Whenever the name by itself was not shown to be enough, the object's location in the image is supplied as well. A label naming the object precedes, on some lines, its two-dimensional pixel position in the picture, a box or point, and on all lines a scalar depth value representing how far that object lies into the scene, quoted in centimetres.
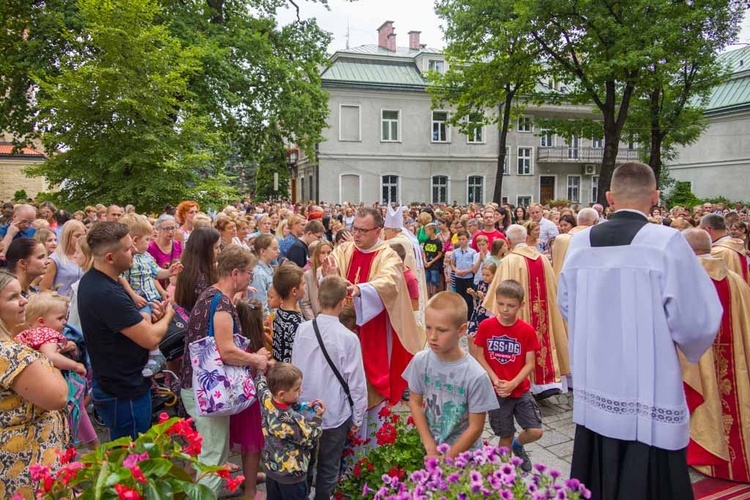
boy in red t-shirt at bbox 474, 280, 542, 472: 427
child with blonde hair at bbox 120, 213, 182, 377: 515
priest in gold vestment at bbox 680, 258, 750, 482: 434
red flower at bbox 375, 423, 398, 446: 356
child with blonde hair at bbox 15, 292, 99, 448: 328
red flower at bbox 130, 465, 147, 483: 187
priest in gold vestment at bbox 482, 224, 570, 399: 589
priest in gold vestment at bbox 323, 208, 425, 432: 439
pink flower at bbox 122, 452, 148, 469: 194
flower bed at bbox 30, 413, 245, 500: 187
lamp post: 4272
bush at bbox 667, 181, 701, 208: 3333
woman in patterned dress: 240
